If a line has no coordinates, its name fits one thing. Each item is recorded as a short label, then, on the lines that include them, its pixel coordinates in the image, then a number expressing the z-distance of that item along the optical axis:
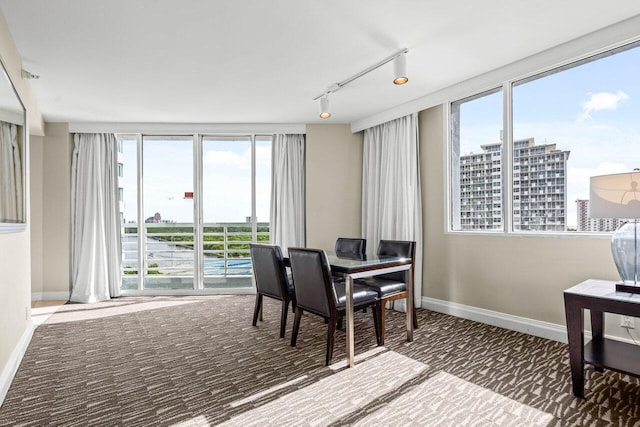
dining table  2.67
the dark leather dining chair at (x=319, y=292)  2.67
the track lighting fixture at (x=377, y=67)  2.88
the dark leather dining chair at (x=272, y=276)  3.24
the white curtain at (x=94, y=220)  4.95
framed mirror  2.31
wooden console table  2.04
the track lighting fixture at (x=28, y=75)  3.17
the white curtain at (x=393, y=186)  4.30
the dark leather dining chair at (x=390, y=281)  3.07
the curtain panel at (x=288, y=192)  5.23
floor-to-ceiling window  5.23
